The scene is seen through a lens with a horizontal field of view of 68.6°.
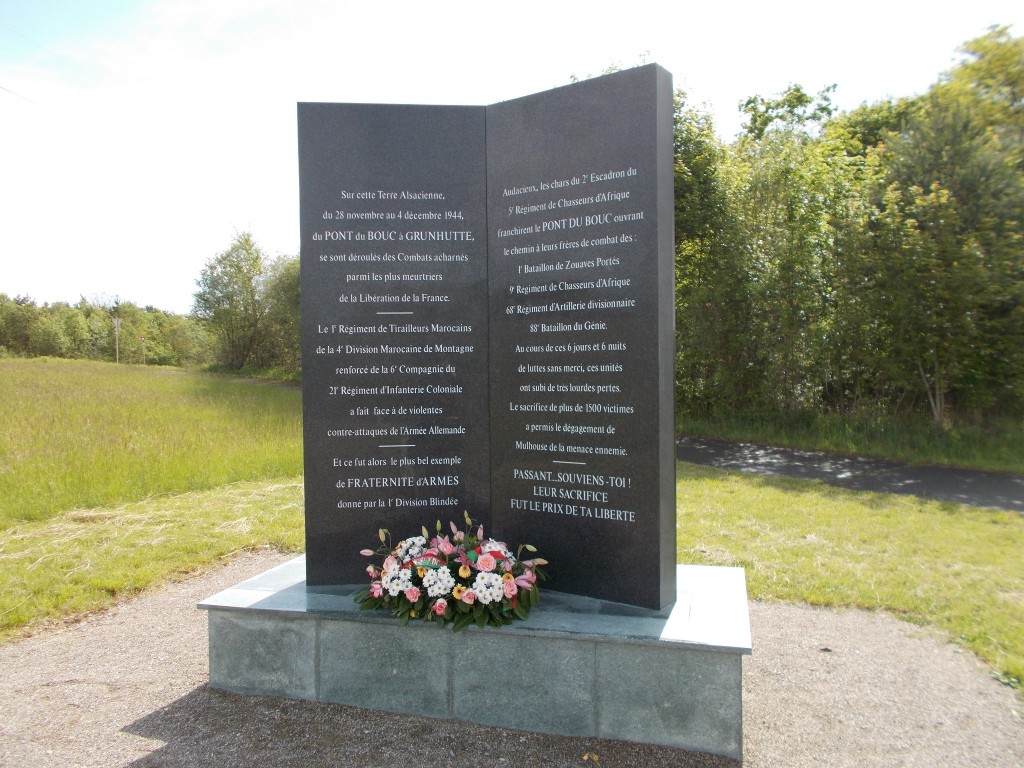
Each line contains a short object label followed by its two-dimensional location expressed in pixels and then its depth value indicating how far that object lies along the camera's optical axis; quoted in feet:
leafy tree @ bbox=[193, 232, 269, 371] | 119.34
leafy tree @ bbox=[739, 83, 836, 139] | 85.15
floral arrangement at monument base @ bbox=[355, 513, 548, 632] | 11.57
